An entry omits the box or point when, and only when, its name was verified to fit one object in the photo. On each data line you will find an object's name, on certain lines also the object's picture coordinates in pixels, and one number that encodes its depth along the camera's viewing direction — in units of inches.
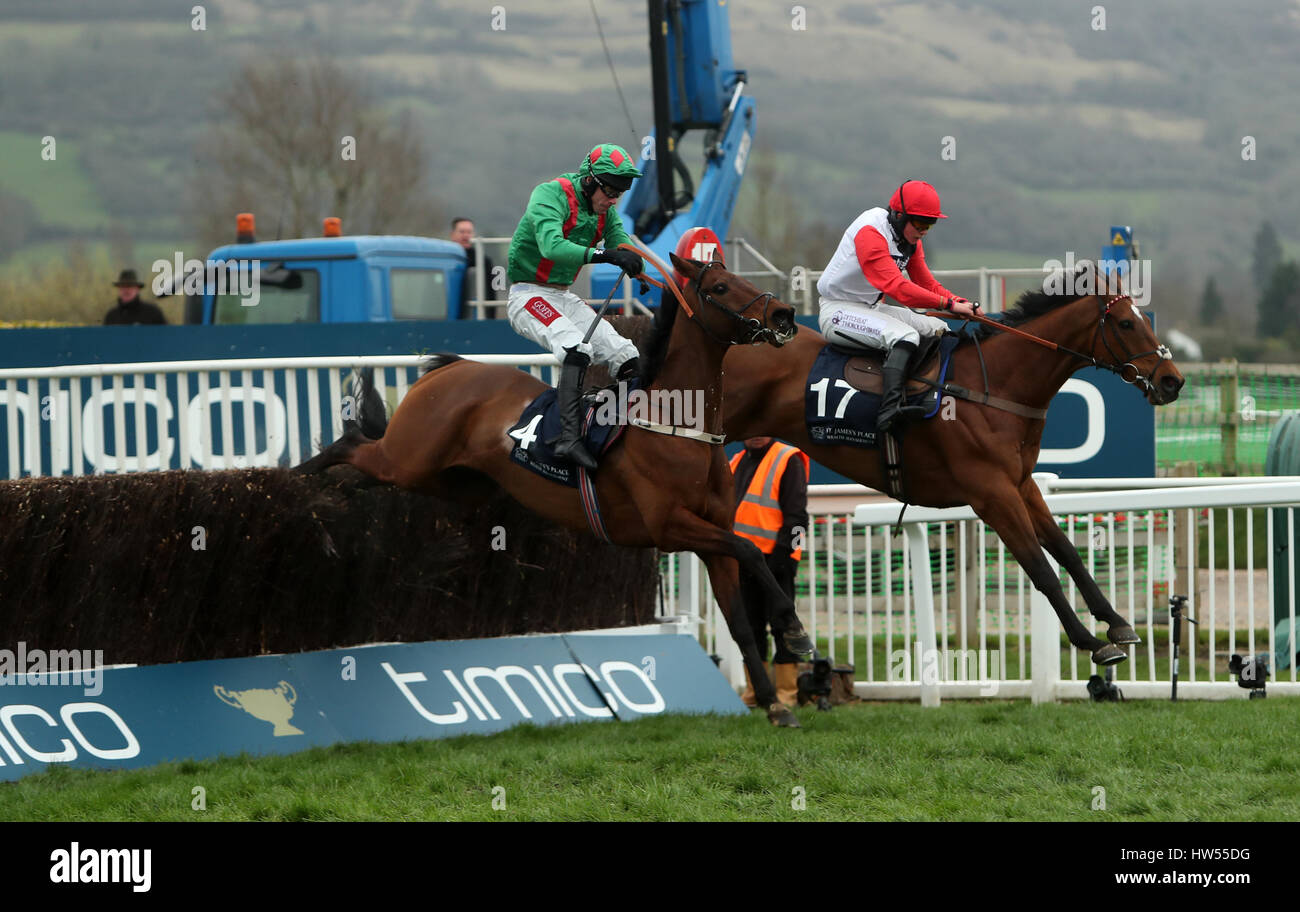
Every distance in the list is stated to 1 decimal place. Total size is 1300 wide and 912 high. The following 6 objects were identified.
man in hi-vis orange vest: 616.4
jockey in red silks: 549.3
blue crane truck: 1127.0
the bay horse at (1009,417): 528.4
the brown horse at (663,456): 498.9
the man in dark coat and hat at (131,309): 1071.6
